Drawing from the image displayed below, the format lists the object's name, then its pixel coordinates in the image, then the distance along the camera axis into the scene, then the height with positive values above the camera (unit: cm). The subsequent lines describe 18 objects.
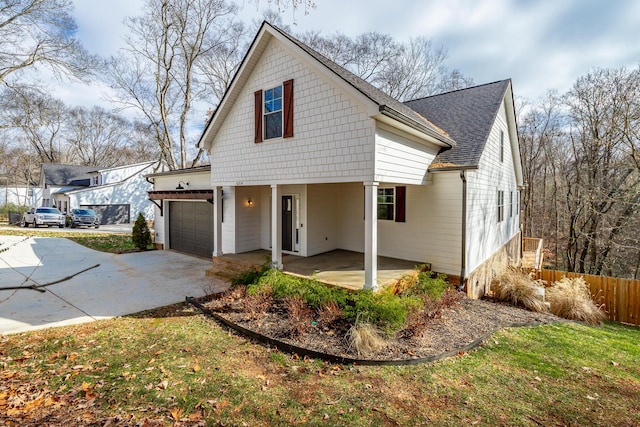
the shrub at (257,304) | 599 -209
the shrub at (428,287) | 676 -196
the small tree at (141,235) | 1387 -129
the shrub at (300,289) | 612 -184
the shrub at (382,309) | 528 -193
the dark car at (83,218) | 2408 -81
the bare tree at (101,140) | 4041 +993
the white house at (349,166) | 649 +107
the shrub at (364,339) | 468 -218
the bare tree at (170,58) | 1953 +1079
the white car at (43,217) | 2311 -73
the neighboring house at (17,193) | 3757 +210
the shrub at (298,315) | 520 -210
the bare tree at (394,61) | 2173 +1109
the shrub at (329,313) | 560 -206
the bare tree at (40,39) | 1662 +1017
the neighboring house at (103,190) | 2761 +185
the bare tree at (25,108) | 1927 +700
